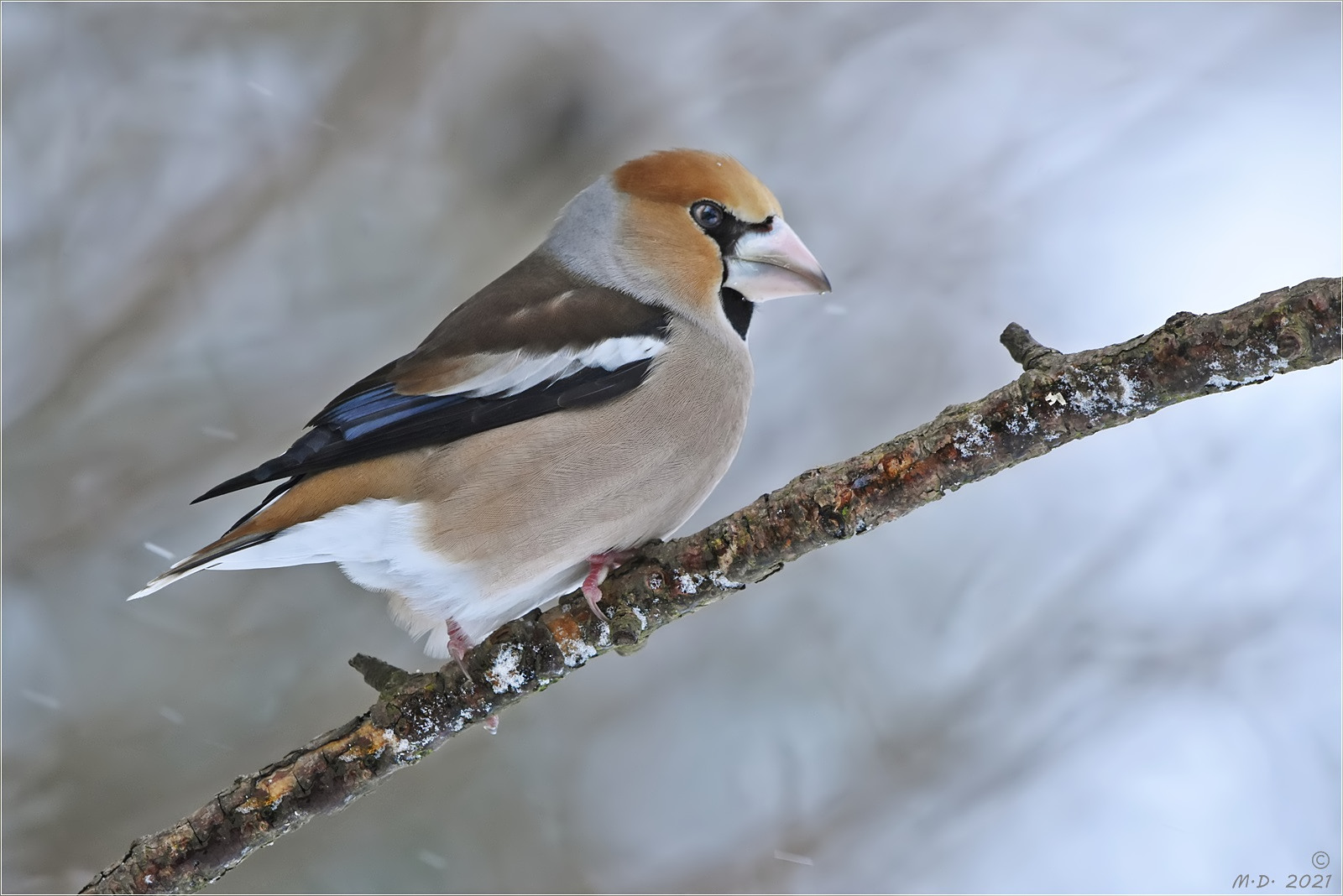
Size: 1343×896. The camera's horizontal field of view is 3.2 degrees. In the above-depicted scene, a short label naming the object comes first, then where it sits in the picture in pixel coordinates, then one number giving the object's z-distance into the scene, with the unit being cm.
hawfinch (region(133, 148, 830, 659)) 491
